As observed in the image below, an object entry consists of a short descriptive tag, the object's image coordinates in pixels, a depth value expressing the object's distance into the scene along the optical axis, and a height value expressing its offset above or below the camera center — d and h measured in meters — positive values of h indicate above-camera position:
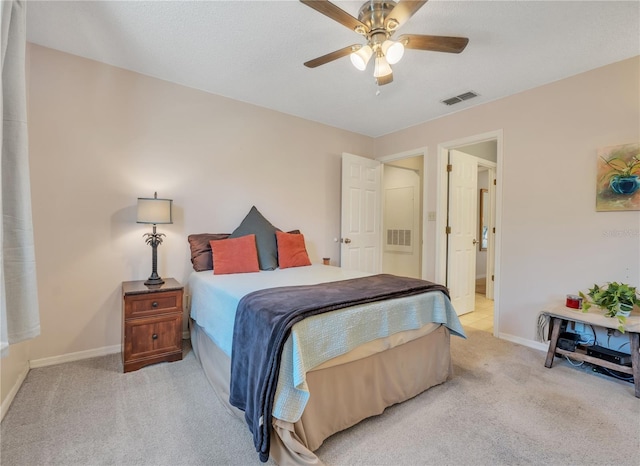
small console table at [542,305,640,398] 2.11 -0.79
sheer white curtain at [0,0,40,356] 1.00 +0.11
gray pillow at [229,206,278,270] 3.11 -0.09
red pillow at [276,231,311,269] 3.22 -0.27
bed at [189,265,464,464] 1.40 -0.78
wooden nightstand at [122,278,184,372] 2.30 -0.80
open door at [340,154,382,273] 4.15 +0.20
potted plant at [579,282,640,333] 2.21 -0.55
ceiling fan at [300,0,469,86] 1.64 +1.17
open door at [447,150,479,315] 3.90 -0.02
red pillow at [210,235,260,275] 2.79 -0.29
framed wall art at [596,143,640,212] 2.38 +0.43
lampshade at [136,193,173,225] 2.47 +0.13
